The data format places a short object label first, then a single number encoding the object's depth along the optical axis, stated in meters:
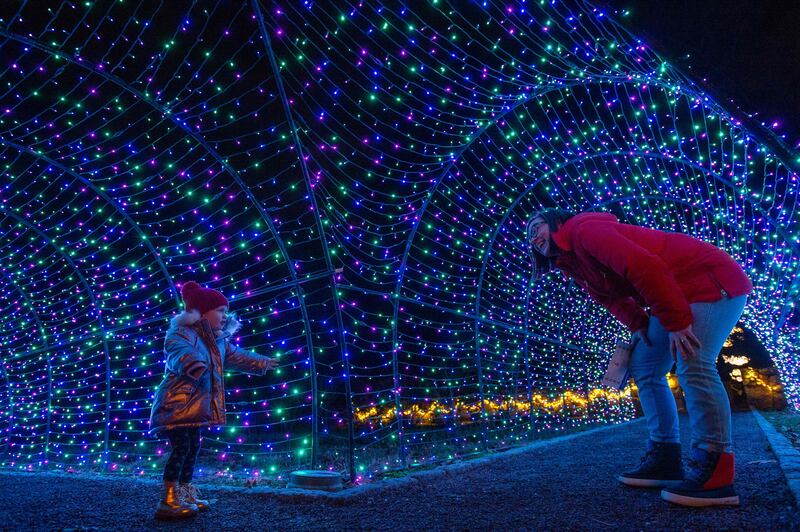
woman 2.22
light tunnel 3.47
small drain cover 3.06
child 2.76
